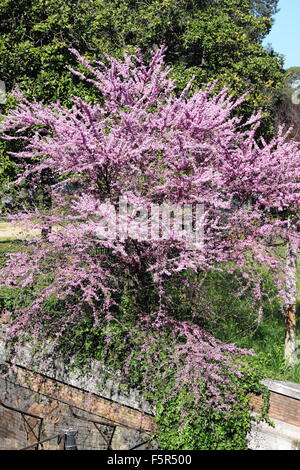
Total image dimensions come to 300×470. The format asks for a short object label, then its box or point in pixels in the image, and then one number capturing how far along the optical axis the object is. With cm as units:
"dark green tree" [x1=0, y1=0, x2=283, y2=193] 1203
